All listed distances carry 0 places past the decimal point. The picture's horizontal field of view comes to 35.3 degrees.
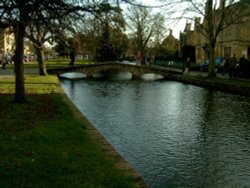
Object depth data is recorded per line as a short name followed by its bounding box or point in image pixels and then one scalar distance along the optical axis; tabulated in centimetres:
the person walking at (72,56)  4522
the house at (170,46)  8699
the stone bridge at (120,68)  4601
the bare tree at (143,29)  6862
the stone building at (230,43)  5397
